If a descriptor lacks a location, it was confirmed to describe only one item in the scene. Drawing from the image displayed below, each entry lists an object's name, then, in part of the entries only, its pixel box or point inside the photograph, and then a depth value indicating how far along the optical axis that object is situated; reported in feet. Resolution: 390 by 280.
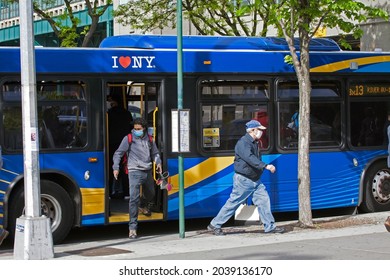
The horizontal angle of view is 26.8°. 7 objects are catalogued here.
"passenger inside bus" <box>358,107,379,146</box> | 50.19
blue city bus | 41.22
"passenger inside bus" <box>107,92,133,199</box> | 45.52
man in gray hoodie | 41.91
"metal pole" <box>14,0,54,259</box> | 34.09
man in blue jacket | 41.32
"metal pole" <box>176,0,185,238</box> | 40.16
